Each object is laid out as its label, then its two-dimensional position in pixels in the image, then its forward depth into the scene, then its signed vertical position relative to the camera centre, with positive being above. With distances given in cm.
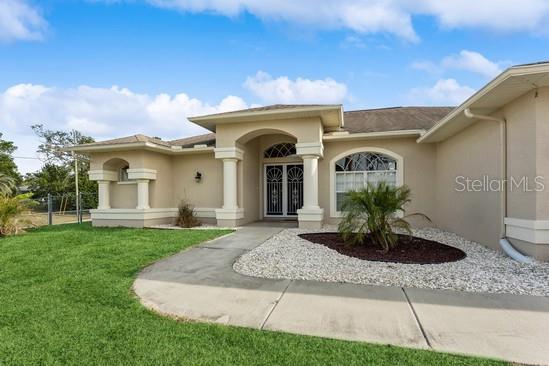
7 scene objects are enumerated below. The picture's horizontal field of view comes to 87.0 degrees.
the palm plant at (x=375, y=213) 660 -73
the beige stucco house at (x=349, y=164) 555 +61
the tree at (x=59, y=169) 2791 +155
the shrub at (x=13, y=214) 961 -103
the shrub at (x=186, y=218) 1108 -135
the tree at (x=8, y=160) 2600 +226
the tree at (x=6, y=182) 1440 +10
